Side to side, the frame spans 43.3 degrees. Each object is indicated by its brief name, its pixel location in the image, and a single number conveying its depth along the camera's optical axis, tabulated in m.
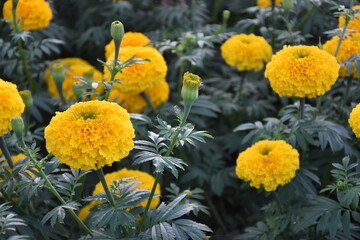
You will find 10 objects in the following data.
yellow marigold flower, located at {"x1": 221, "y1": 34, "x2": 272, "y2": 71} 2.78
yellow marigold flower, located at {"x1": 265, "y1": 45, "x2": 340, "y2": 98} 2.12
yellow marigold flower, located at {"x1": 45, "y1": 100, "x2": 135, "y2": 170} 1.58
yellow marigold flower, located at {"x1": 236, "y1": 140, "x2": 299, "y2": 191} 2.11
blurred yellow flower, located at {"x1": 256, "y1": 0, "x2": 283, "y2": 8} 3.27
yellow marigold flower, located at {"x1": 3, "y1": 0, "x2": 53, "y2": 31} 2.80
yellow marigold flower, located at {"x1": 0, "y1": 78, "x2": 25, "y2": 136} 1.81
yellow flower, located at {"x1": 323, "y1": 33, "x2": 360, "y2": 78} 2.43
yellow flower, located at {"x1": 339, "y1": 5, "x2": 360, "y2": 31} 2.55
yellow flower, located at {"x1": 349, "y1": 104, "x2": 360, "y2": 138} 2.04
